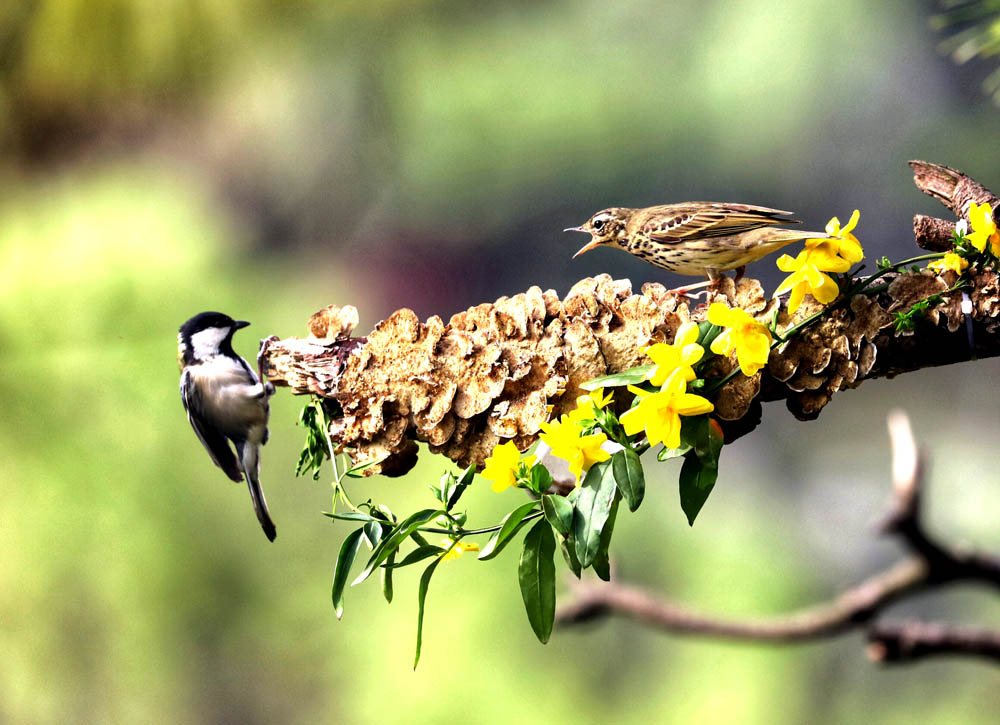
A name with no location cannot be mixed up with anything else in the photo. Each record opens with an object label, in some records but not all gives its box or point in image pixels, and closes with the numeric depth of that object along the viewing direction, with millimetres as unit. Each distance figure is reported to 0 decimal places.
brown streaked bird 7519
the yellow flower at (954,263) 7494
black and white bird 7571
